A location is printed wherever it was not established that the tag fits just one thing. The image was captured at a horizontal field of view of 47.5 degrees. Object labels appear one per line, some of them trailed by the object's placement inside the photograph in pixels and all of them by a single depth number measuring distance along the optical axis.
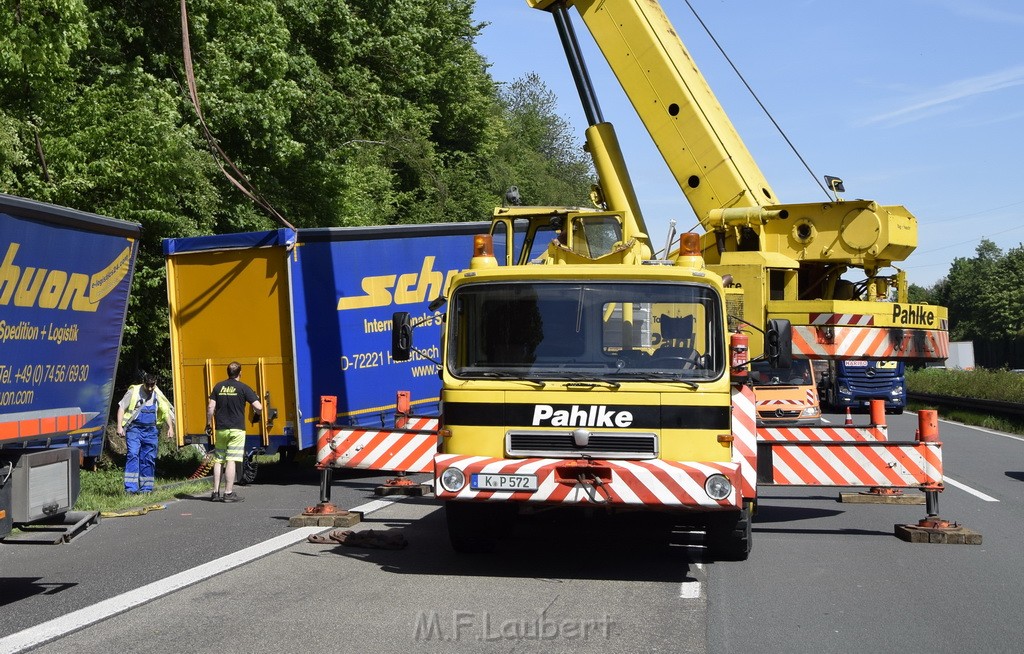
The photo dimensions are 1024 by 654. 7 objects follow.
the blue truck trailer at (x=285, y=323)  14.88
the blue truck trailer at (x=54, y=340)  7.68
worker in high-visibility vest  14.95
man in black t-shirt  13.96
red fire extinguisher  9.13
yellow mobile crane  8.67
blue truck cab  34.41
